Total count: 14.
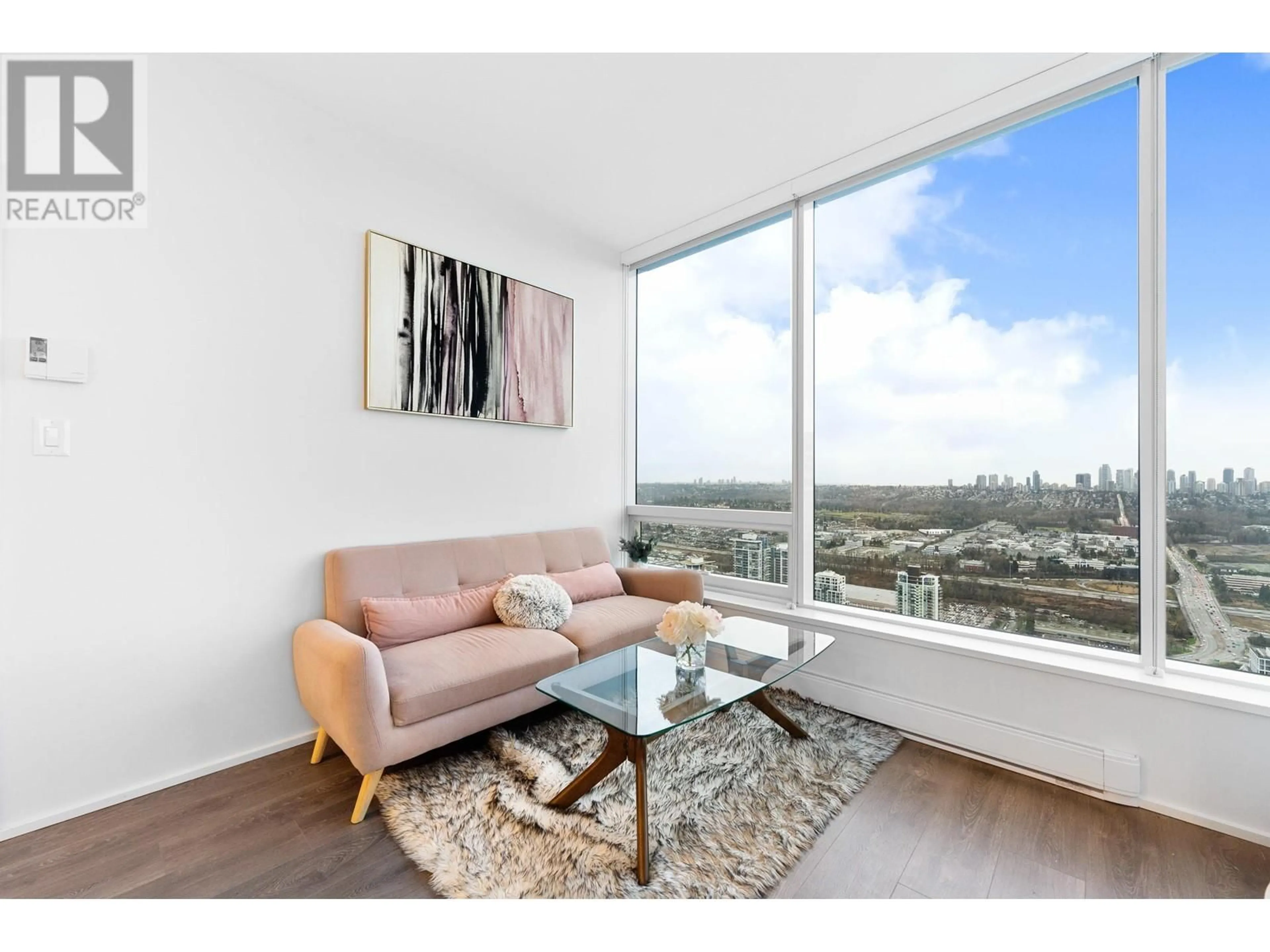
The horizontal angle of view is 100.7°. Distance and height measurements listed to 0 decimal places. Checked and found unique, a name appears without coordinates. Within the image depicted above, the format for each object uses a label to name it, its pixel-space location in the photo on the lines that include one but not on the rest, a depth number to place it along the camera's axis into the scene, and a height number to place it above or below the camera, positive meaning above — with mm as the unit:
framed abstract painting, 2543 +748
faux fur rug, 1479 -1119
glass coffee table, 1562 -723
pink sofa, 1763 -716
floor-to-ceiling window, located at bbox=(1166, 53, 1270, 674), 1861 +442
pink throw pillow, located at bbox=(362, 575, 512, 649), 2209 -612
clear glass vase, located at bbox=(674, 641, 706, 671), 1972 -672
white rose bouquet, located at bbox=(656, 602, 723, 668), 1952 -563
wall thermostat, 1711 +384
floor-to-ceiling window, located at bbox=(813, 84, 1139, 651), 2129 +443
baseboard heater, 1896 -1068
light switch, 1729 +126
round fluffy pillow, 2510 -613
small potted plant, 3625 -487
